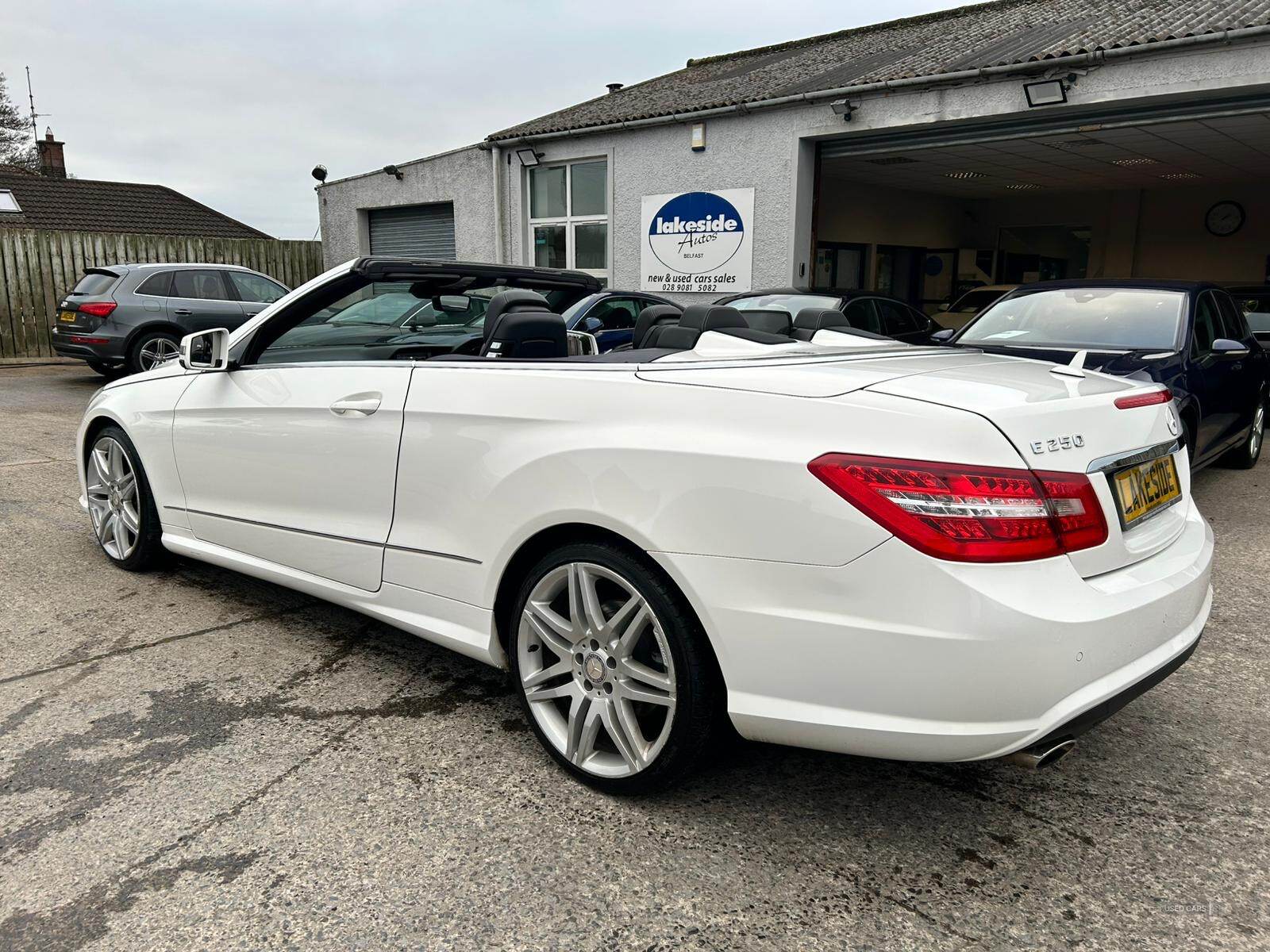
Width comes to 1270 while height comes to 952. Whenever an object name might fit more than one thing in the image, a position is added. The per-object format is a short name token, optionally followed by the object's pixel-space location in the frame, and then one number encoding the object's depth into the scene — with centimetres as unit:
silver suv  1171
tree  3709
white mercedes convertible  195
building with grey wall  1043
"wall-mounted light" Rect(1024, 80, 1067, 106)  1027
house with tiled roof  2173
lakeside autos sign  1341
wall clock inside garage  1964
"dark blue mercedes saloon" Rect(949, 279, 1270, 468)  573
